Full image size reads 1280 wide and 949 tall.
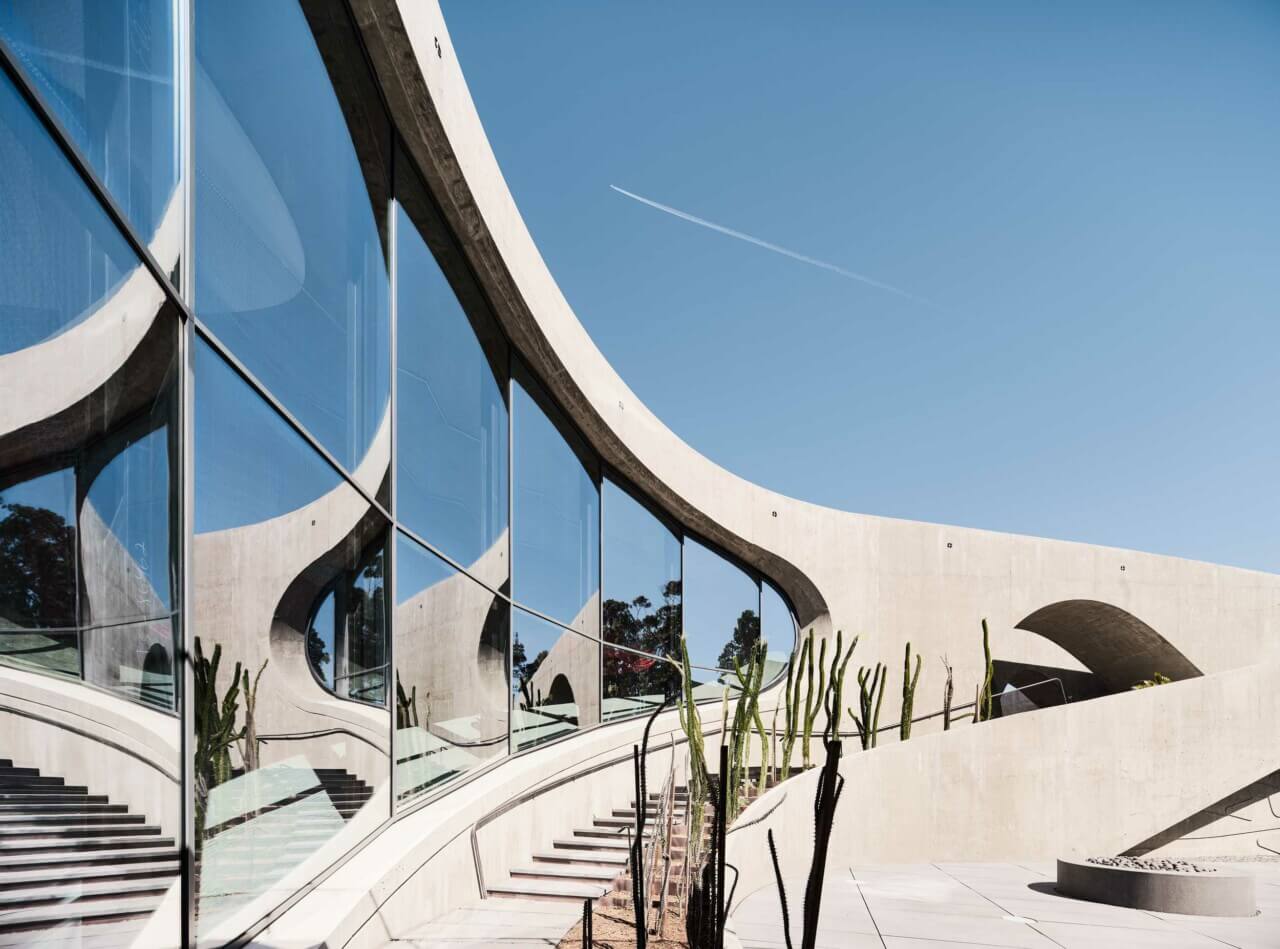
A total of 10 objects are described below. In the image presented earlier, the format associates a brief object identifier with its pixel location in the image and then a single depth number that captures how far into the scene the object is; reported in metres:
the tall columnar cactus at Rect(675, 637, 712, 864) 7.00
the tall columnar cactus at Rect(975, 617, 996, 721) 14.98
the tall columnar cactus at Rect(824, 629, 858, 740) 8.92
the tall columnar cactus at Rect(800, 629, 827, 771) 11.48
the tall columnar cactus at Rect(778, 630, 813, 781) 10.73
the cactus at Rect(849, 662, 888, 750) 12.59
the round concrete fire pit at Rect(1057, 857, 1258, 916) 8.07
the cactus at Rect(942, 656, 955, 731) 14.84
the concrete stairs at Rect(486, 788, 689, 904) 6.66
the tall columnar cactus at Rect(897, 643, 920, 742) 13.46
